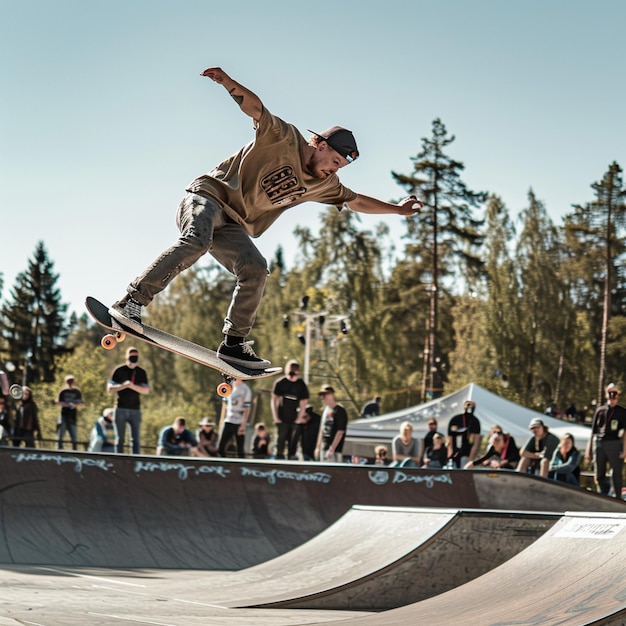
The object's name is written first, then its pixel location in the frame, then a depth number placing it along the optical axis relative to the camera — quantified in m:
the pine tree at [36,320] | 69.44
